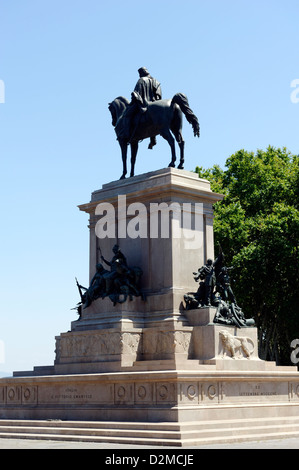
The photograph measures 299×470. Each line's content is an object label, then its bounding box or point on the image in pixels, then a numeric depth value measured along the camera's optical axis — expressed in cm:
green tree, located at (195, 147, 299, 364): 4266
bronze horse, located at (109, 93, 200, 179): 2823
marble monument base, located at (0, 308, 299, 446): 2180
